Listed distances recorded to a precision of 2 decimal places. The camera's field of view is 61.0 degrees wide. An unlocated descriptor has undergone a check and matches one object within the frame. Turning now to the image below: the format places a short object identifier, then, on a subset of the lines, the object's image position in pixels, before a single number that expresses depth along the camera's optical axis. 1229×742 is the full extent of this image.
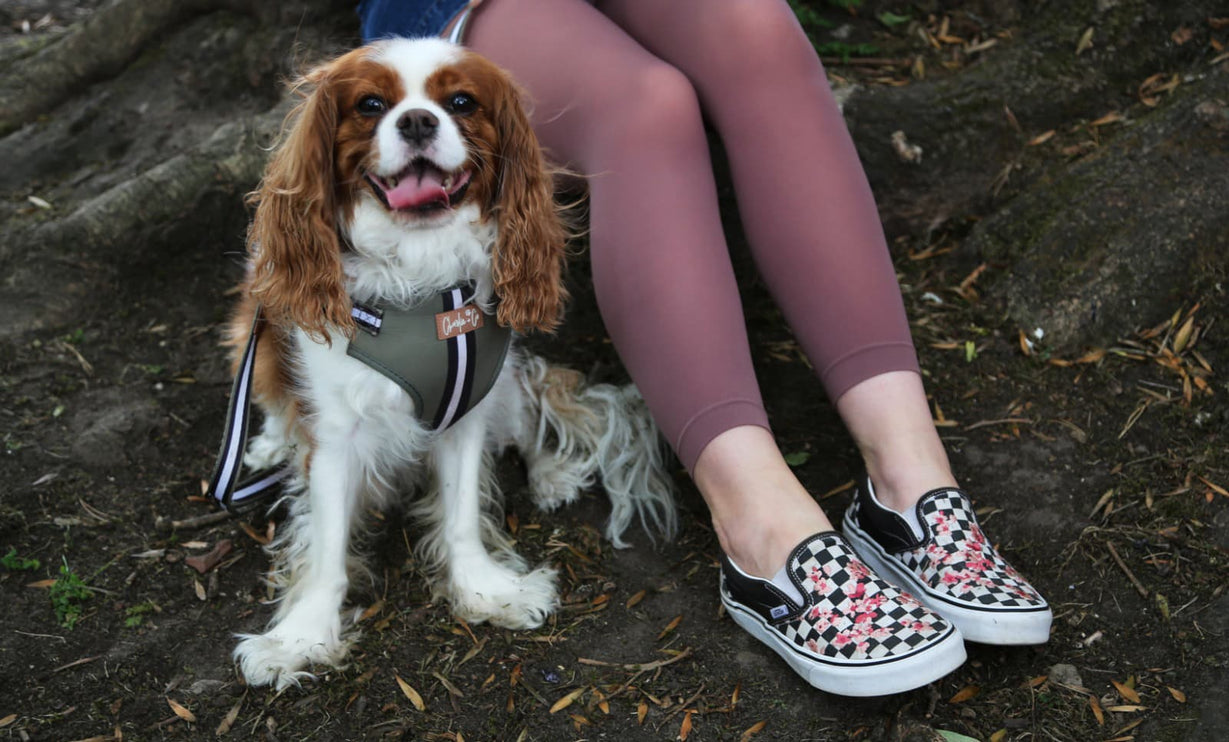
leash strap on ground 2.21
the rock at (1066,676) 1.95
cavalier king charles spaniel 1.94
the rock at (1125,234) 2.71
